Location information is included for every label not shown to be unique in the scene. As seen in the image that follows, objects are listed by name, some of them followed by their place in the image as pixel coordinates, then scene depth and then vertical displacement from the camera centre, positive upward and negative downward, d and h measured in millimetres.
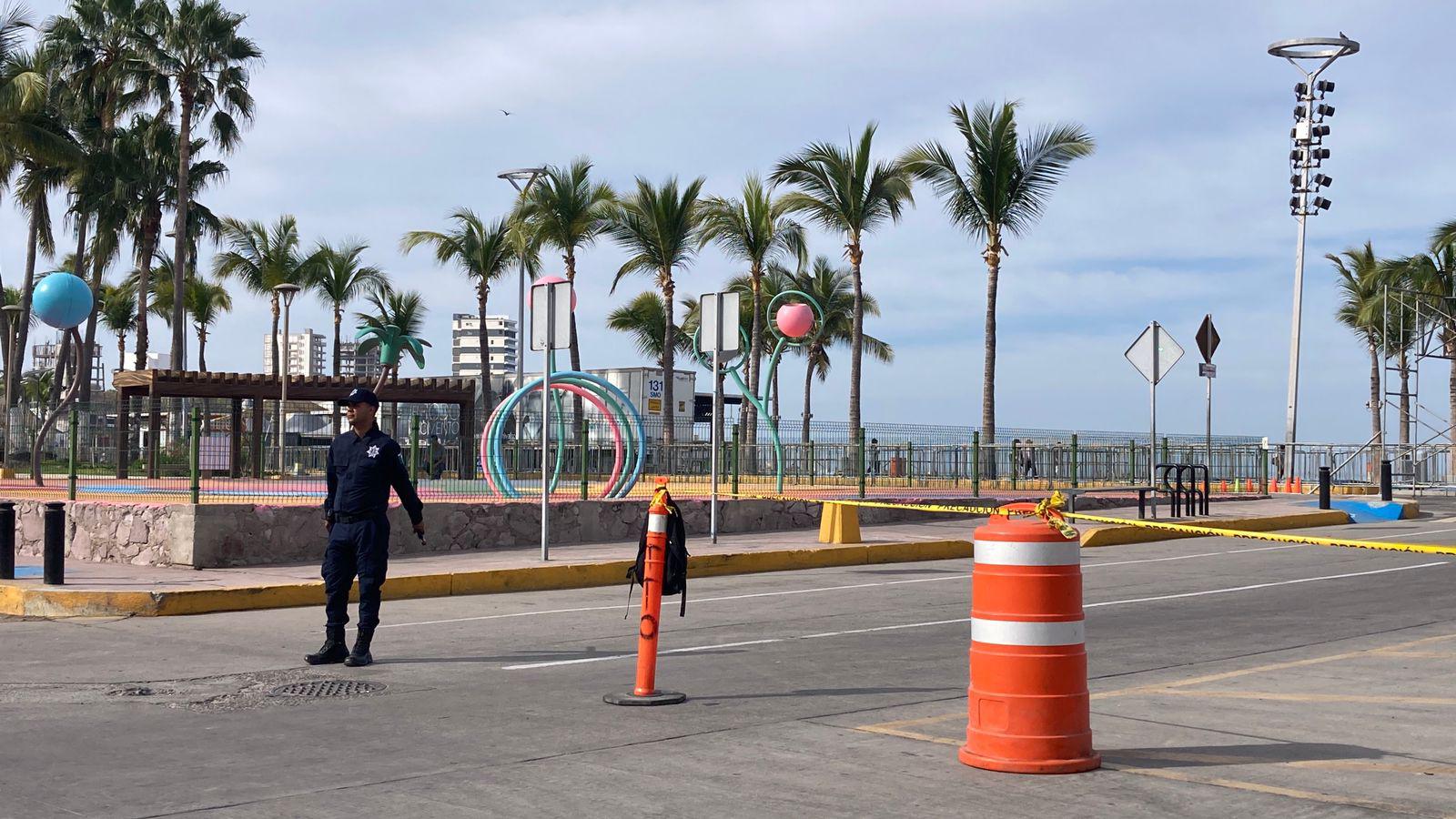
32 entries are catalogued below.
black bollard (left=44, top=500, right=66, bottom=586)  13836 -986
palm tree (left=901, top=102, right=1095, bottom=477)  35469 +6811
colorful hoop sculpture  23031 +183
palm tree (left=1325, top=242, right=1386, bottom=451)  49938 +5455
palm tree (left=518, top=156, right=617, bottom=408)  43750 +7303
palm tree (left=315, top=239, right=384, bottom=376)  56062 +6645
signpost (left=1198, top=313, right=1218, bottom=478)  27297 +1979
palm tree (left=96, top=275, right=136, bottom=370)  72688 +6957
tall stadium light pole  35156 +7284
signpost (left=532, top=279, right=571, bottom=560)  16359 +1476
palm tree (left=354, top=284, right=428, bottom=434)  45812 +4544
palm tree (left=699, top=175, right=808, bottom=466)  42969 +6670
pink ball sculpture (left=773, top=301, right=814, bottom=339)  29906 +2662
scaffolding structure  36156 +352
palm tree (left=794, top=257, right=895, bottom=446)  61562 +6088
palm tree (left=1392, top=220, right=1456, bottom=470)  46997 +5889
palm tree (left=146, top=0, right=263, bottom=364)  42938 +11678
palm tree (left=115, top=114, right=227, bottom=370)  44531 +8482
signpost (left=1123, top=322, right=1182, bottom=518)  22938 +1513
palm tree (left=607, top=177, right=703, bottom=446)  42656 +6575
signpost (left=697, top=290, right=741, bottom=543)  17922 +1545
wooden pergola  33719 +1441
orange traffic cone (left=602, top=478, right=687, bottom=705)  7832 -932
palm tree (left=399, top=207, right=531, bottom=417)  50594 +7056
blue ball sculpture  25781 +2611
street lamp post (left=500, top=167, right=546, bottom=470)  33188 +6402
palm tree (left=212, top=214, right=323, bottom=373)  53938 +7104
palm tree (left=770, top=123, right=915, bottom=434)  37844 +6907
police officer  9586 -554
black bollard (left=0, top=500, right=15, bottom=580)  14438 -1030
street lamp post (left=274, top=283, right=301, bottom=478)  31594 +3375
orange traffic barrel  6070 -898
